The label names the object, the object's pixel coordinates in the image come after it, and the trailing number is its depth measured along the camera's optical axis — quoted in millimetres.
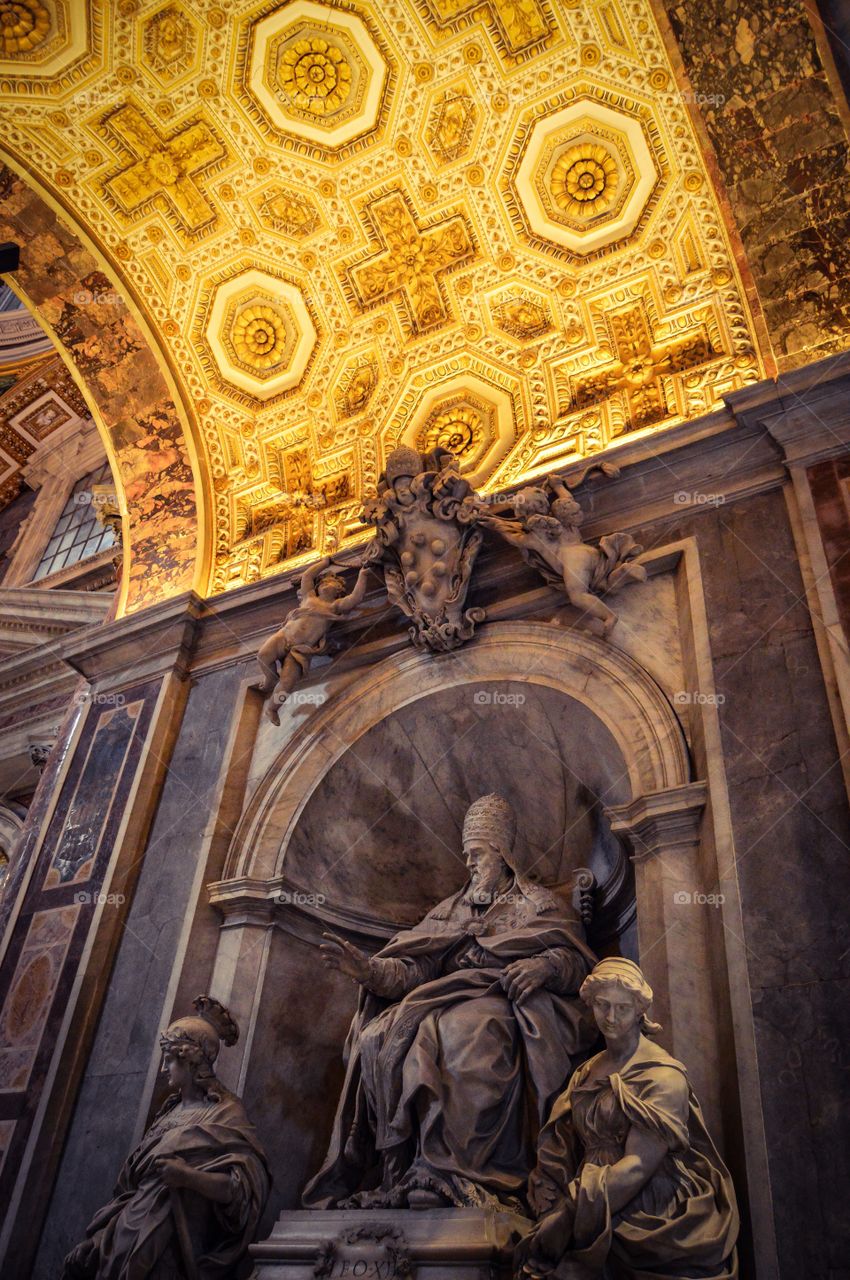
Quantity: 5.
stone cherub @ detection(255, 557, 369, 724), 7117
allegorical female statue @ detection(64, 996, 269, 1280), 4547
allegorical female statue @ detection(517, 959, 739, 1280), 3523
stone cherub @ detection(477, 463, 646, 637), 6164
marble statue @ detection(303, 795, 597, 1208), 4766
